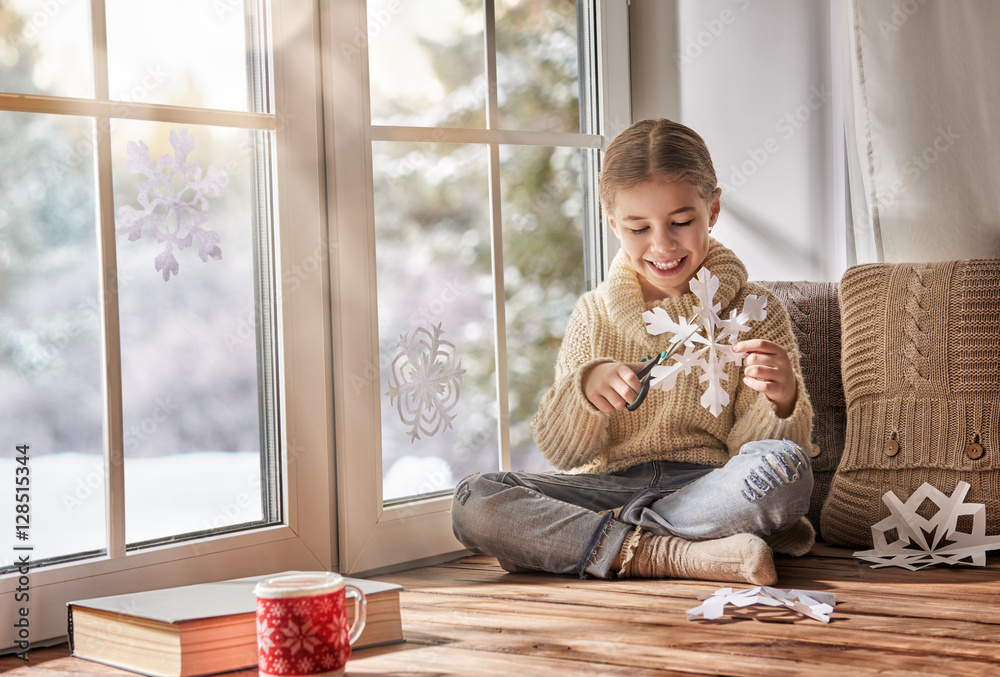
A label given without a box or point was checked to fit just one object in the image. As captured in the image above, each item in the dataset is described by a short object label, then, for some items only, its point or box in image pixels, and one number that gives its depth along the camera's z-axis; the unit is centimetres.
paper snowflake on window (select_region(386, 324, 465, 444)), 330
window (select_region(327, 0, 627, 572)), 326
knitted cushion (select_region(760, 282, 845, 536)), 338
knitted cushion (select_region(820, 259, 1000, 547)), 321
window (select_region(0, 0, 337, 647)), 297
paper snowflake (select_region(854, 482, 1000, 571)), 315
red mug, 266
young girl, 311
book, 273
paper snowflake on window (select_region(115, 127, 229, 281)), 306
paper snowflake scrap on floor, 291
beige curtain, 335
